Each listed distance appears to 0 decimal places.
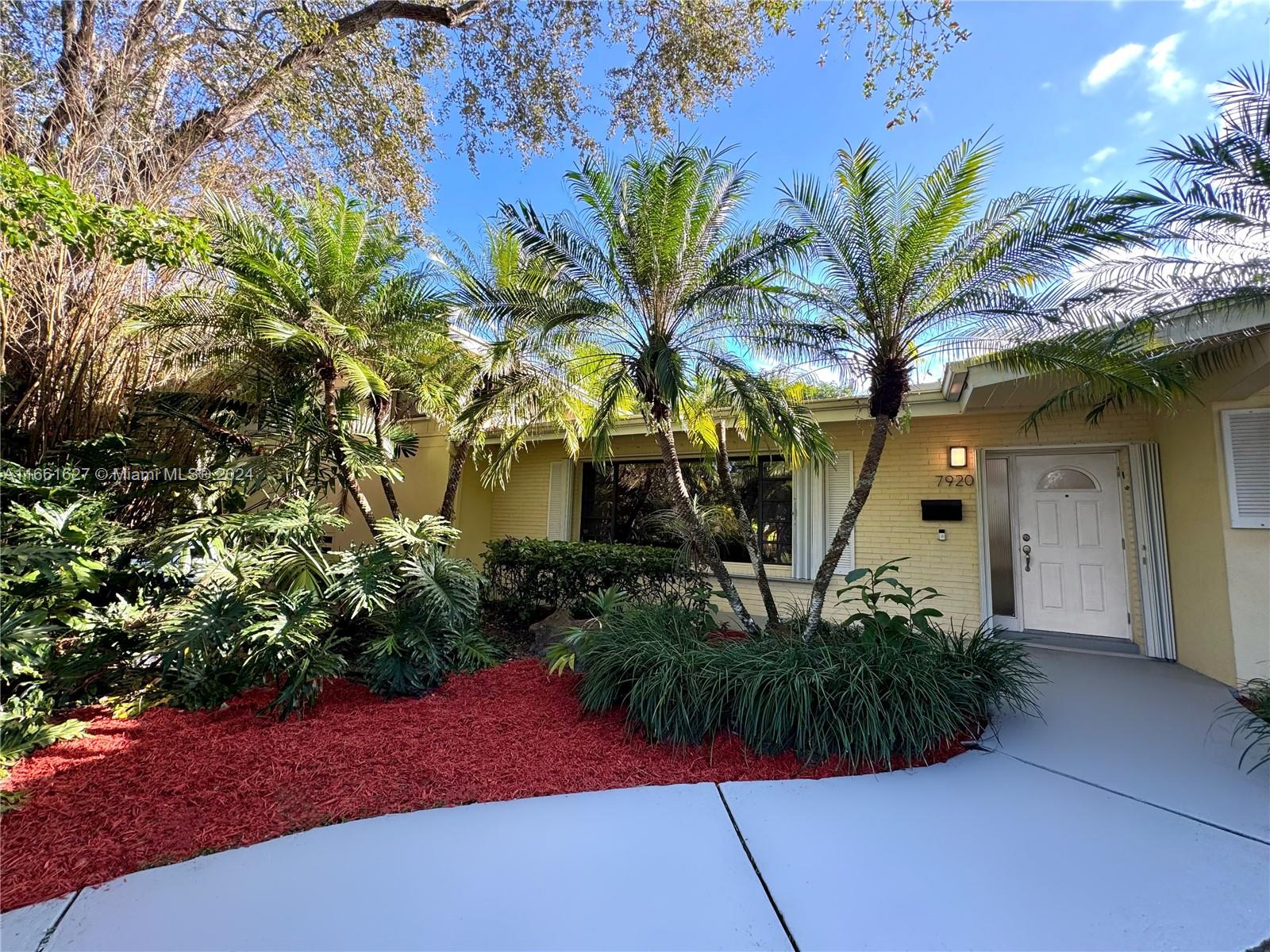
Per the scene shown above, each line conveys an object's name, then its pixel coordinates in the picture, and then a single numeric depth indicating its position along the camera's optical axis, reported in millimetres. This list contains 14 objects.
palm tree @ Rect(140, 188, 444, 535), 4805
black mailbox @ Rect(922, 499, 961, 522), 6418
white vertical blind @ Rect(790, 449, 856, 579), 7234
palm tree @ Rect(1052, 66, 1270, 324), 3389
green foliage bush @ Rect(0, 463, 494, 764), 3545
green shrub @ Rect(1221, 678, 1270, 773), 3156
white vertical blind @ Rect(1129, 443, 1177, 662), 5391
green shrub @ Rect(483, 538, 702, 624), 6398
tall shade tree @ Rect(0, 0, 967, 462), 4488
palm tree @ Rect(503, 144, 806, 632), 4527
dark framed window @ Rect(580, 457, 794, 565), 7738
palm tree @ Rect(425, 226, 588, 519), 5121
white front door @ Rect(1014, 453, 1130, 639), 5785
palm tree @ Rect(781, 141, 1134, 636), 3957
